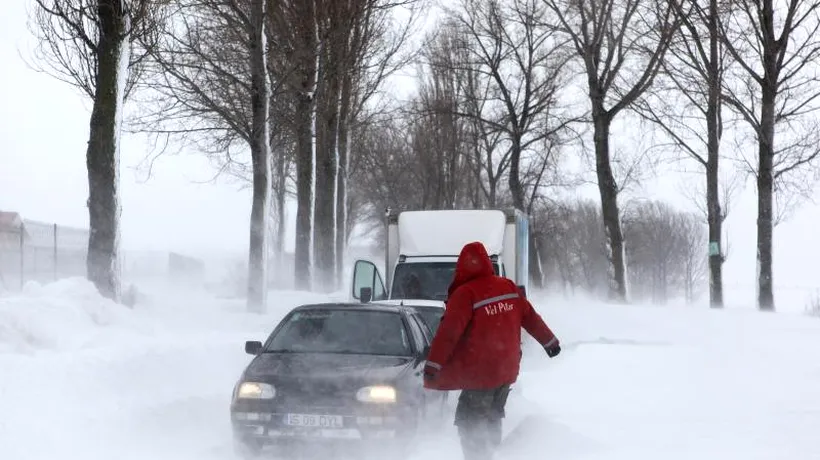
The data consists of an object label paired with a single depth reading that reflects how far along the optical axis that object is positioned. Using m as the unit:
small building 25.02
